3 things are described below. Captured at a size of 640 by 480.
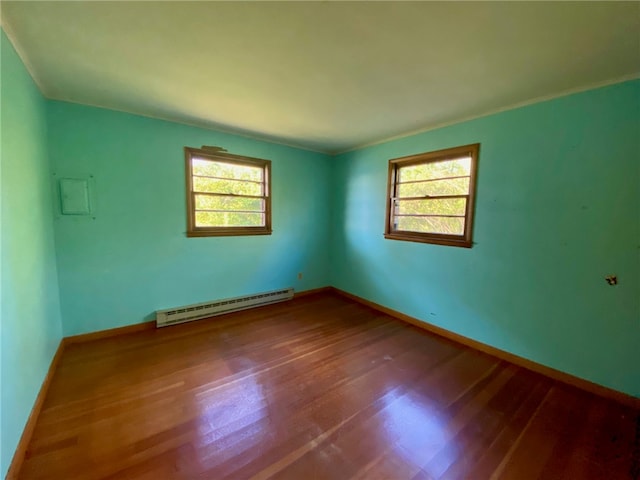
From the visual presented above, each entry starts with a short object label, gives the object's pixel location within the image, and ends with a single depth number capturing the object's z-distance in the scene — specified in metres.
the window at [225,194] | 3.13
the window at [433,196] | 2.74
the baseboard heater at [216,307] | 3.00
